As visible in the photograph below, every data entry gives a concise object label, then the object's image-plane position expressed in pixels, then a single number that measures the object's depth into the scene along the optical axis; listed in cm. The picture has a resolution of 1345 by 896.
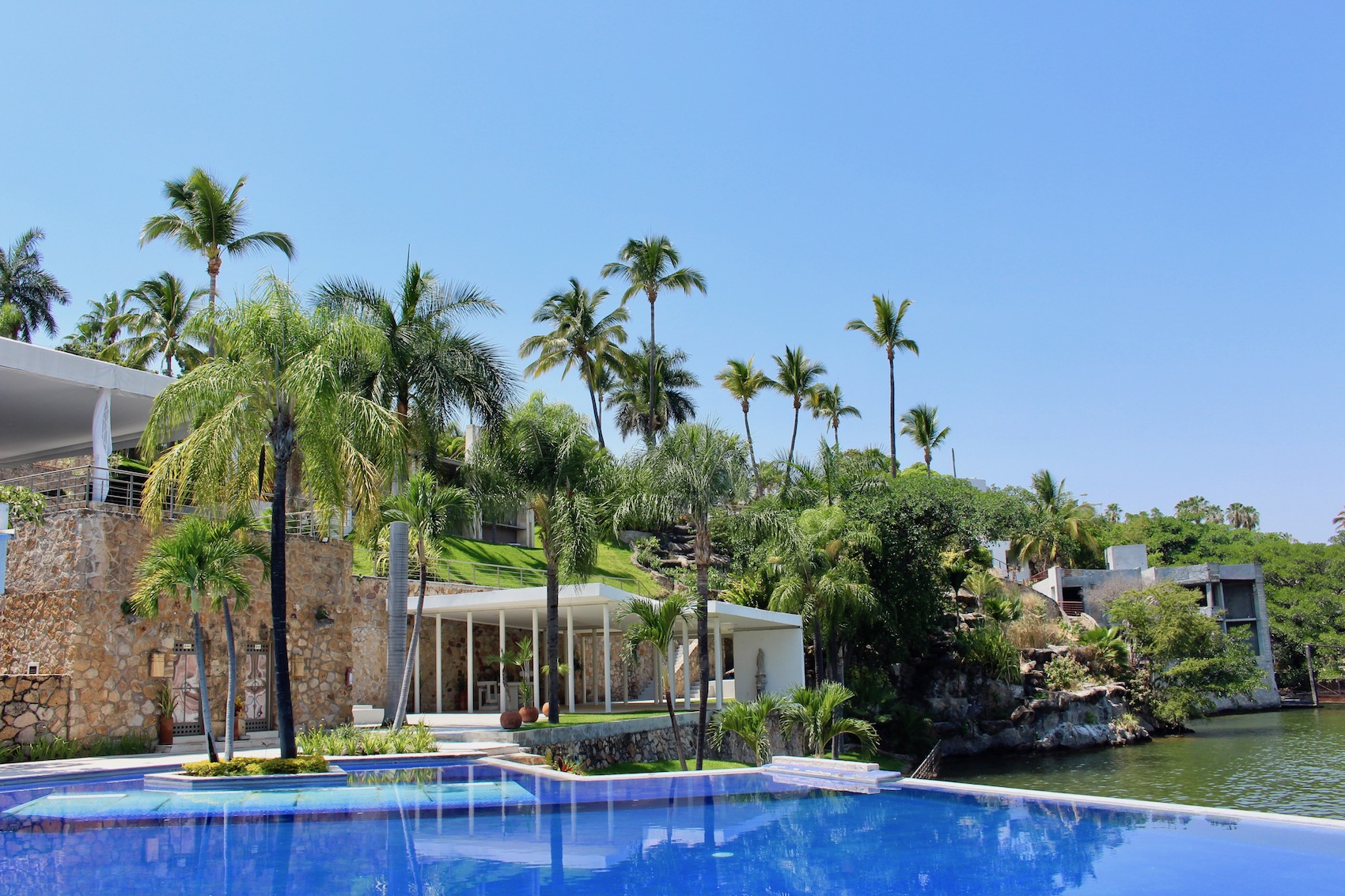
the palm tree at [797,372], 5122
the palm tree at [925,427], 6731
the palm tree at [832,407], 5819
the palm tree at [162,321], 3691
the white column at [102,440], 1733
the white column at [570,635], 2135
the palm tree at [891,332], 5088
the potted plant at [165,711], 1675
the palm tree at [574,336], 4278
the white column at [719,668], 2287
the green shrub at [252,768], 1291
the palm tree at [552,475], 2061
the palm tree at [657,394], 4944
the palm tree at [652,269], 4250
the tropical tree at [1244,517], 8775
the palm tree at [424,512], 1912
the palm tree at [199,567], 1329
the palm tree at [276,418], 1345
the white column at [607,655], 2126
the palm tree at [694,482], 1889
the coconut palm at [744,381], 5275
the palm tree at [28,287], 4259
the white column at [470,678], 2166
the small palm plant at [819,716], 2073
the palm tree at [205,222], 2855
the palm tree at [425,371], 2167
